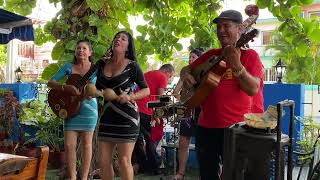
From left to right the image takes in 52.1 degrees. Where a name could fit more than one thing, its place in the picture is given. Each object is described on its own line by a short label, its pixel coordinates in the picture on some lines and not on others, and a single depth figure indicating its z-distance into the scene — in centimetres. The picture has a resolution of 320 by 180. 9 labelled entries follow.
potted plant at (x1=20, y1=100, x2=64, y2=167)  518
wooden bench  132
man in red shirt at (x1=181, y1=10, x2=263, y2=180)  237
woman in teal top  370
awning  379
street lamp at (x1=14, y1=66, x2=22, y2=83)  838
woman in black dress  304
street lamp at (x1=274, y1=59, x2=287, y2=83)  620
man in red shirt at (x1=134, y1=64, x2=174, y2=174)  496
